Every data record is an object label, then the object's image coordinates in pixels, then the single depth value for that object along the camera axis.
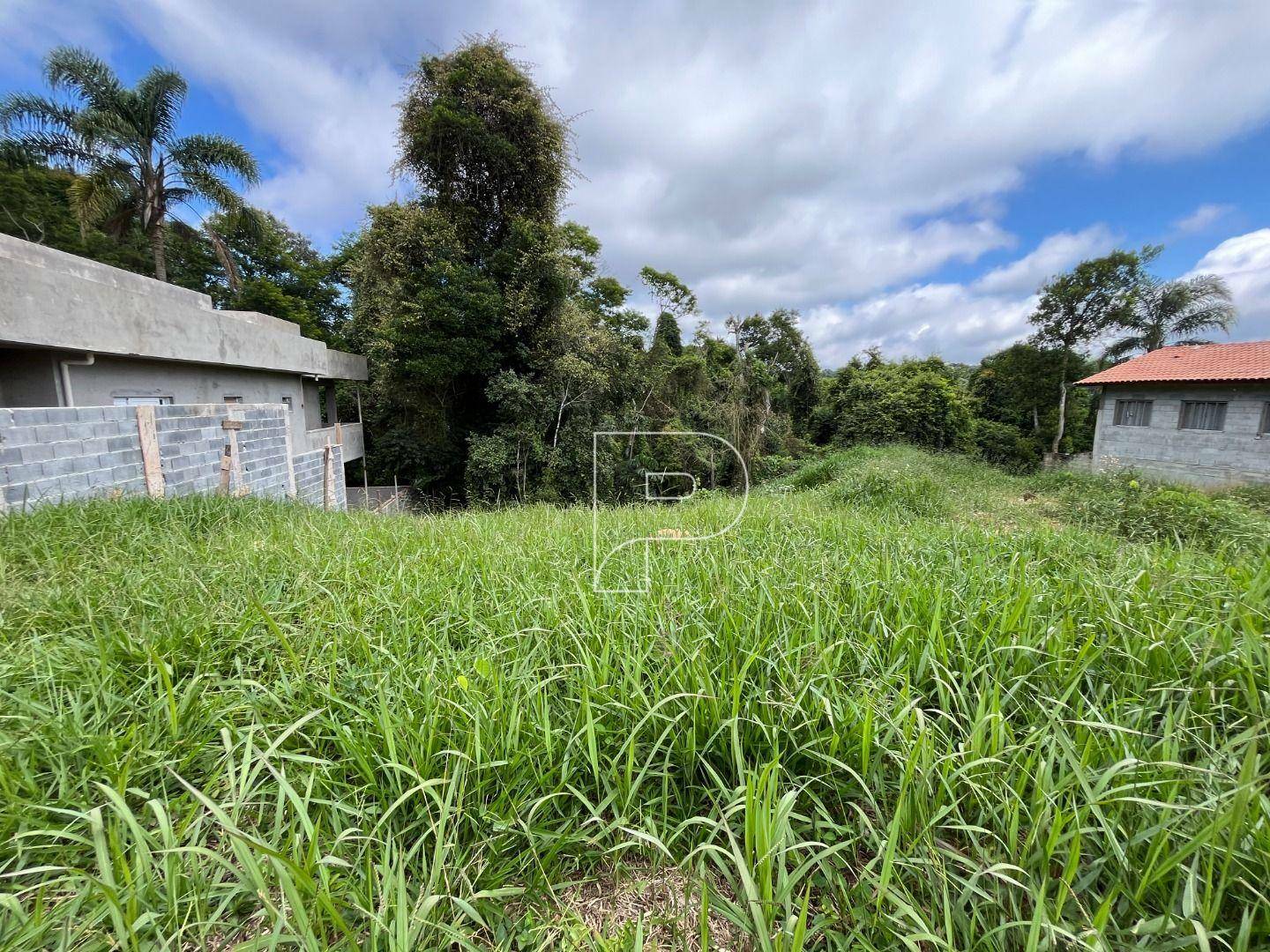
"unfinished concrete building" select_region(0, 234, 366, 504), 3.82
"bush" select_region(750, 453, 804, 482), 15.62
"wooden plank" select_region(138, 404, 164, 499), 4.58
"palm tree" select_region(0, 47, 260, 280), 10.17
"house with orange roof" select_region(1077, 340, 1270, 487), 10.69
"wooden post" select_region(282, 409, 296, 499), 7.22
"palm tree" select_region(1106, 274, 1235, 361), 15.91
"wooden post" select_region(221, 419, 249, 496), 5.49
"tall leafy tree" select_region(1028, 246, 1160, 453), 14.80
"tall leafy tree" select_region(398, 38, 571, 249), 10.16
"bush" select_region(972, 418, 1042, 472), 17.05
